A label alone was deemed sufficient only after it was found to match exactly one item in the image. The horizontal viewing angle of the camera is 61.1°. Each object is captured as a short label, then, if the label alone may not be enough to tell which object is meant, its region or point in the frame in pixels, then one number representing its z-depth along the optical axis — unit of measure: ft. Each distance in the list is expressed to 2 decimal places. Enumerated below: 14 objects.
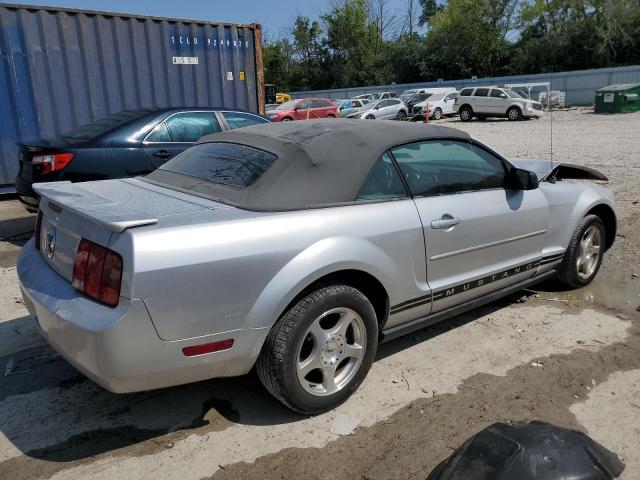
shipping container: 26.66
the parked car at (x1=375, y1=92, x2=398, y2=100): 120.65
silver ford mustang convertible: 7.76
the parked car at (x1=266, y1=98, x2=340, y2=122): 82.33
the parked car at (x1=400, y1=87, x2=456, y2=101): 112.27
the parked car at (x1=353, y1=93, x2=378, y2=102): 119.37
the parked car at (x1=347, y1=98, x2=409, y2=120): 90.99
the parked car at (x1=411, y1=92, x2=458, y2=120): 102.28
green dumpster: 91.66
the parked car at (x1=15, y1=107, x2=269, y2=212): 18.69
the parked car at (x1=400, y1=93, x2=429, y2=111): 105.26
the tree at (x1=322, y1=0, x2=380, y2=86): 201.05
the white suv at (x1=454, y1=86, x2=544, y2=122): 90.17
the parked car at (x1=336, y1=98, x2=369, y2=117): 96.09
